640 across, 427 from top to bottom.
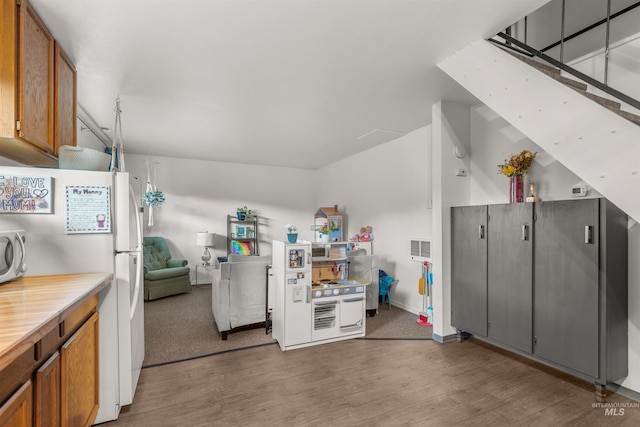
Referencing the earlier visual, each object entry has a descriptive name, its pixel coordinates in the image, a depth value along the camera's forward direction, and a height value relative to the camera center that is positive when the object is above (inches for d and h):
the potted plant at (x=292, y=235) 133.6 -8.6
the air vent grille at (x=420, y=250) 155.7 -17.7
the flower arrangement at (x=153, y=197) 213.8 +12.6
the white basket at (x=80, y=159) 84.1 +15.7
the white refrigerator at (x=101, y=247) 76.9 -8.1
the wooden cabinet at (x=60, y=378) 42.8 -27.7
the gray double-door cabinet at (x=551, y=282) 90.7 -22.3
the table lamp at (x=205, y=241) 245.3 -20.0
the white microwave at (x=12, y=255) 64.0 -8.4
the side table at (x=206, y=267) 258.8 -42.8
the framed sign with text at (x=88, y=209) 80.1 +1.7
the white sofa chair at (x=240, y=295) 138.4 -36.2
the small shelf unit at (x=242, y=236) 264.5 -17.6
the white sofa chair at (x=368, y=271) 165.2 -29.8
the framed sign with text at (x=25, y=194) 73.1 +5.2
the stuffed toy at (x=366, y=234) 209.5 -12.8
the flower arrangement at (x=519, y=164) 116.6 +19.6
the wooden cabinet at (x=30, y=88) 70.6 +32.8
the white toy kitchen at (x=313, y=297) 128.2 -34.8
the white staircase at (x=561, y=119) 66.0 +23.5
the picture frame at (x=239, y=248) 263.6 -27.5
